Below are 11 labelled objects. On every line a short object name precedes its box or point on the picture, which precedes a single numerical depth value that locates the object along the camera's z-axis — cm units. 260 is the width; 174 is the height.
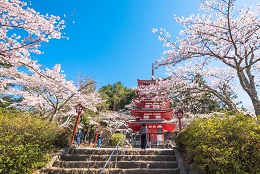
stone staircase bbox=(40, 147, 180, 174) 558
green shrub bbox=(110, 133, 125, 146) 1980
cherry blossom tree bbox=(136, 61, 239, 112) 742
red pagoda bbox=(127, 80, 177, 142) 2008
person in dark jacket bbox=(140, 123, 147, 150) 868
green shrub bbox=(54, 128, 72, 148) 722
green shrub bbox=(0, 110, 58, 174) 490
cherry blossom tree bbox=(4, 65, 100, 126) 981
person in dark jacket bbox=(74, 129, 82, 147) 1145
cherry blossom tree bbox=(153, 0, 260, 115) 625
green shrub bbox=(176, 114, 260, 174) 414
